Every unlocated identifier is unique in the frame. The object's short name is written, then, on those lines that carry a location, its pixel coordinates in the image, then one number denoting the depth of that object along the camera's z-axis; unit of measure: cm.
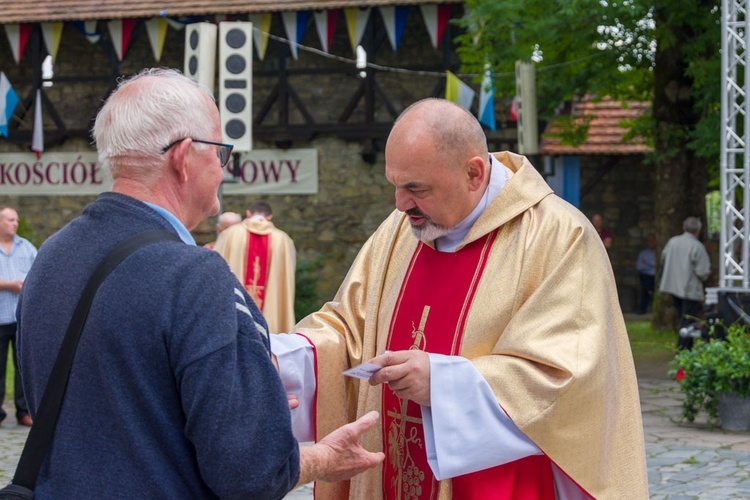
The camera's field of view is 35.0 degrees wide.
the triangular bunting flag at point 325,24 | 1811
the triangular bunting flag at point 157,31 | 1888
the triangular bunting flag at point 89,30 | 1923
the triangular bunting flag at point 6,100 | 1964
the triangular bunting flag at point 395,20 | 1780
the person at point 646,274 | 2144
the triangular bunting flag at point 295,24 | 1827
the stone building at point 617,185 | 2141
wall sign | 1944
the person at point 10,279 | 875
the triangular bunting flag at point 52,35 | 1952
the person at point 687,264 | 1452
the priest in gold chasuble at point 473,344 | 283
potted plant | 865
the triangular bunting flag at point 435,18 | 1772
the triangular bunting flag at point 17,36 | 1972
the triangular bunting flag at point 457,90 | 1692
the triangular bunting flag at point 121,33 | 1911
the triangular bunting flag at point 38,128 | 1986
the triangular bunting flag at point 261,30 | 1823
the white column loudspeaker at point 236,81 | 1104
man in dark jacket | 200
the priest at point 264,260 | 1144
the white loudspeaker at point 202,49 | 1103
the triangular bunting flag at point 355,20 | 1797
